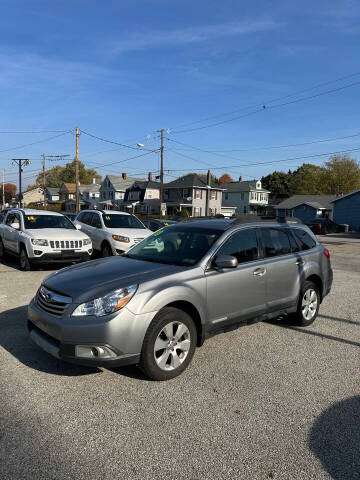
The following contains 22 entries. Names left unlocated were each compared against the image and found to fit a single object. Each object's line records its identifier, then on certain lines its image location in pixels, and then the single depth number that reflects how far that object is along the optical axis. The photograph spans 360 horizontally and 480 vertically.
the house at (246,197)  73.81
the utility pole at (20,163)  60.38
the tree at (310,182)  76.36
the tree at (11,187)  139.12
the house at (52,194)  102.56
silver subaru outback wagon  3.57
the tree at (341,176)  69.62
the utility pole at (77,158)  32.04
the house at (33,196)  110.31
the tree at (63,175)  125.75
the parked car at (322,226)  35.59
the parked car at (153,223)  16.34
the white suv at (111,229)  11.58
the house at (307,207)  54.26
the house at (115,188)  77.00
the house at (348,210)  41.47
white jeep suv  9.85
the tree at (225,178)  125.21
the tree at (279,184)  96.00
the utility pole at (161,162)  38.47
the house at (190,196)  60.50
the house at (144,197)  67.50
